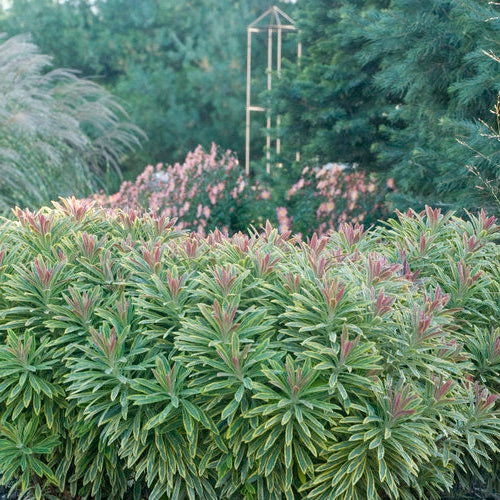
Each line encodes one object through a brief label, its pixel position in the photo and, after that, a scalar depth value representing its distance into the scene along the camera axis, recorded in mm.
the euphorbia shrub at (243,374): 2053
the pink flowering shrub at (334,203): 6586
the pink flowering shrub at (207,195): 6578
